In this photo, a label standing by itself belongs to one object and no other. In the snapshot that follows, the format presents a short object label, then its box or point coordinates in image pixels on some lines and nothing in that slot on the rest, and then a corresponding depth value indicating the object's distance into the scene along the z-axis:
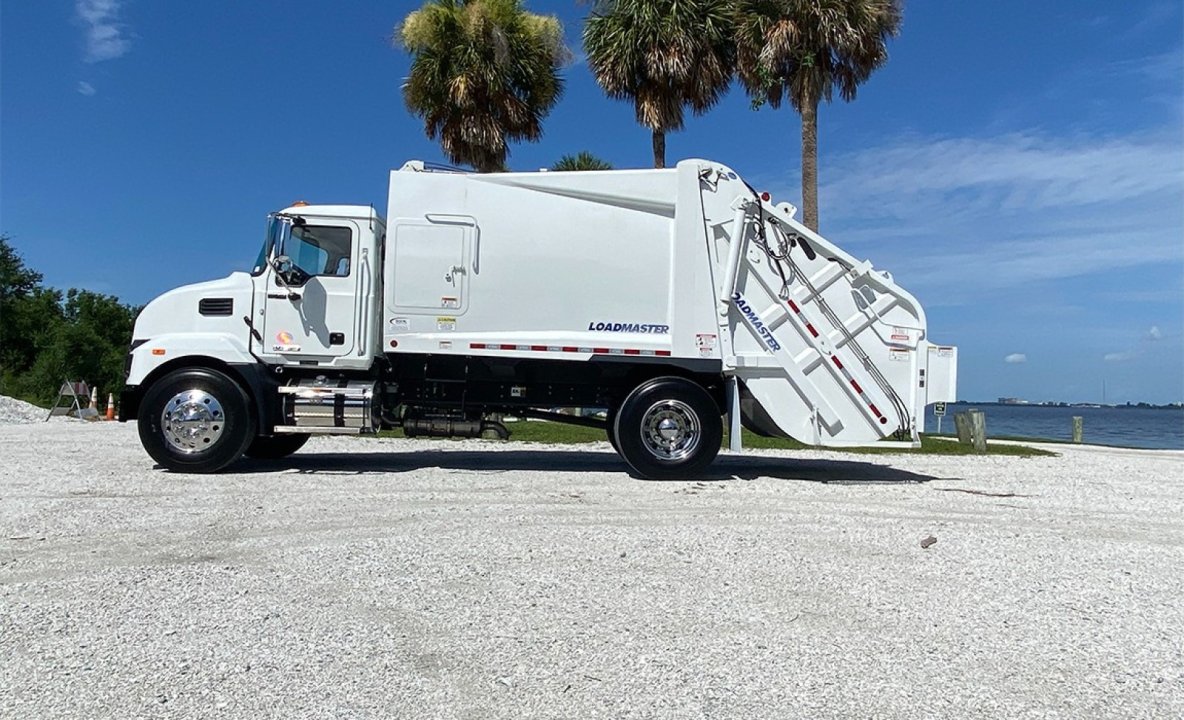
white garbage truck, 8.93
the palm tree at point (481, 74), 18.92
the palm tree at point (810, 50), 17.11
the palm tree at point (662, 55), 17.61
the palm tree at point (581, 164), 22.94
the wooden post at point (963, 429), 16.07
